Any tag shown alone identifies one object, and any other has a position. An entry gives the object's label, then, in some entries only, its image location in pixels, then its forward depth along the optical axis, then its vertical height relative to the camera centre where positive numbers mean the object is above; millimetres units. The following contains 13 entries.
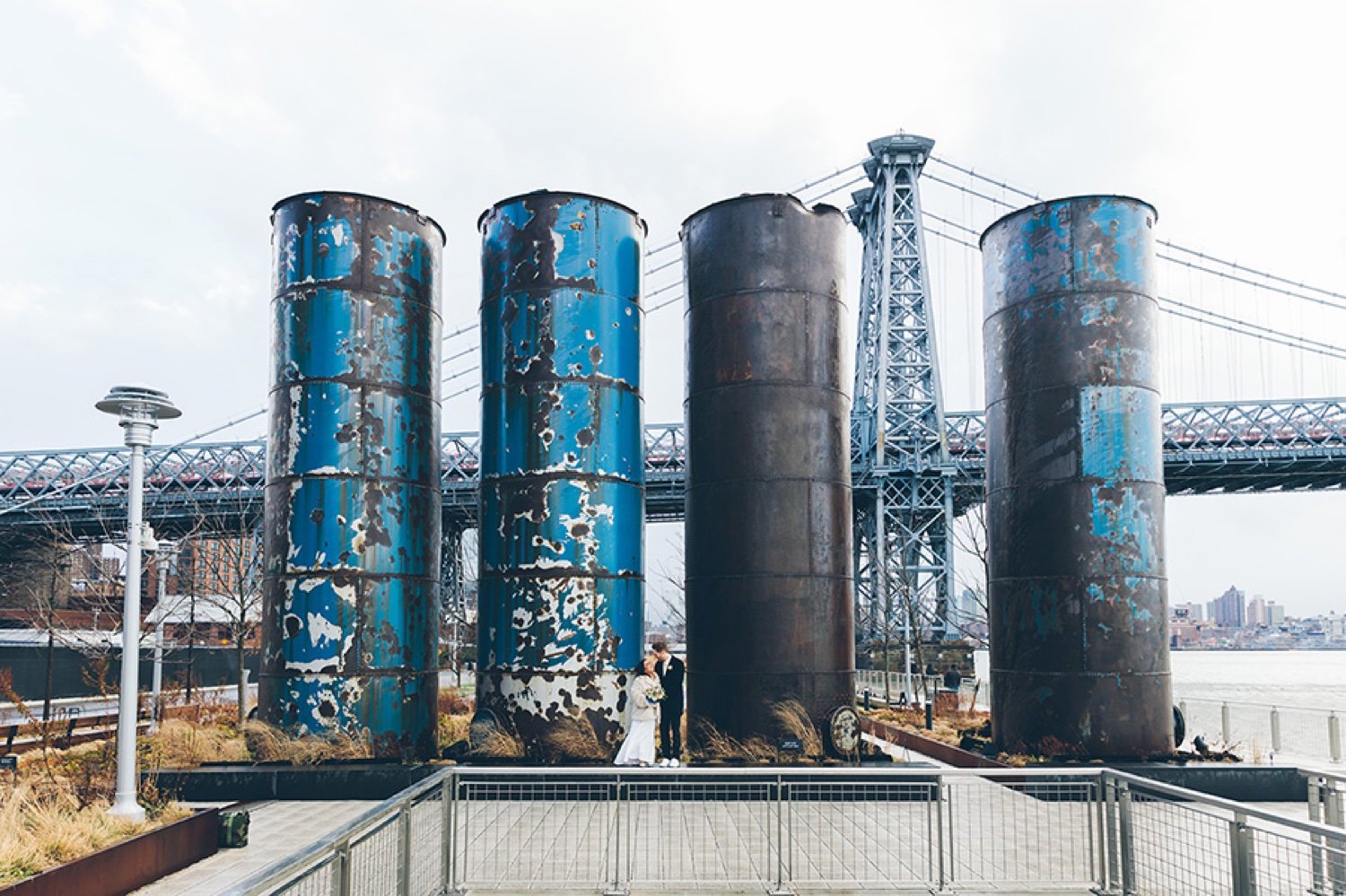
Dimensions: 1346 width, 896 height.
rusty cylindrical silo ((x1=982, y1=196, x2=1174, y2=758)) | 14148 +950
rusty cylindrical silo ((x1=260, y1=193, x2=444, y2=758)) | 14688 +1223
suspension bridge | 54594 +7409
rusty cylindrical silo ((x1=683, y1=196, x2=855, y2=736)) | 14812 +1448
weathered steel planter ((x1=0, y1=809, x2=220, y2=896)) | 7969 -2546
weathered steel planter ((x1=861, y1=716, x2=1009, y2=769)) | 15166 -3150
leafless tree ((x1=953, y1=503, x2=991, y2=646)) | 25547 +344
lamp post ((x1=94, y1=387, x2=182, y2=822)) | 10055 +187
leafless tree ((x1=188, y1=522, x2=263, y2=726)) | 20859 -99
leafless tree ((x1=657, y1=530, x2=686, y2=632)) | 34706 -1742
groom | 14133 -1919
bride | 12711 -1995
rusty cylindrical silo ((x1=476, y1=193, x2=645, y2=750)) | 14656 +1489
